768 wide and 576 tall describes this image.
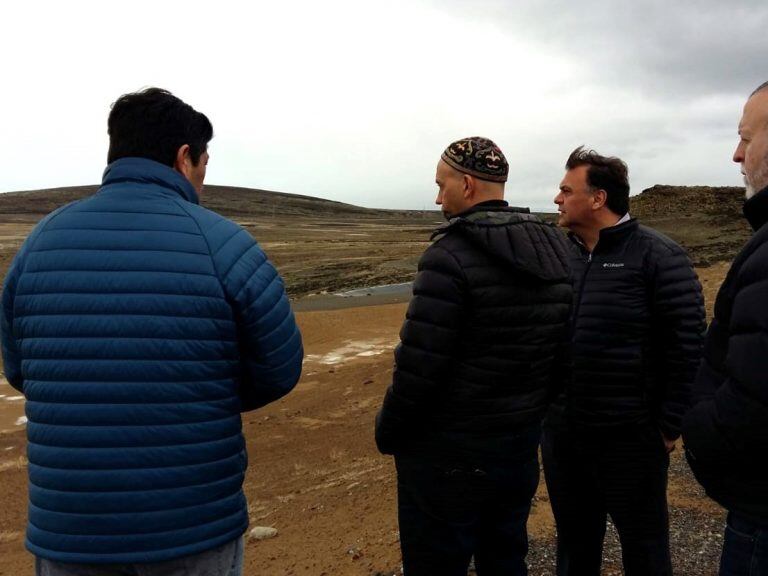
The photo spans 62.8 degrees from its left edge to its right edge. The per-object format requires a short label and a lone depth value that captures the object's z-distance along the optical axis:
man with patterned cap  2.09
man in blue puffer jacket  1.58
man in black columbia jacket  2.62
